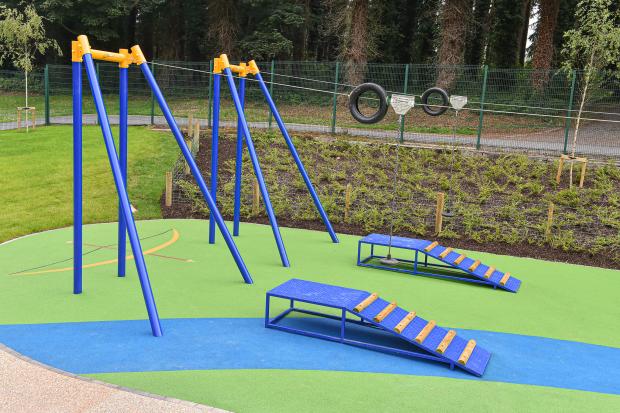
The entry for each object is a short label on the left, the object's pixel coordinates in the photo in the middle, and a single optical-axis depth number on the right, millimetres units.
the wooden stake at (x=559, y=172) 15153
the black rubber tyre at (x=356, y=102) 10922
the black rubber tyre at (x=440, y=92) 13576
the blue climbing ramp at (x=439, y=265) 8977
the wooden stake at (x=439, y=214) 12202
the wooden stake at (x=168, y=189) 13328
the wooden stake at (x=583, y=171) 14795
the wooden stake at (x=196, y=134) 17120
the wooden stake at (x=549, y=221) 11828
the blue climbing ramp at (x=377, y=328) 5941
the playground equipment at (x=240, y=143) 9655
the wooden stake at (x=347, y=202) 12984
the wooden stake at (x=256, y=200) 13367
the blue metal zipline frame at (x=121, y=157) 6582
